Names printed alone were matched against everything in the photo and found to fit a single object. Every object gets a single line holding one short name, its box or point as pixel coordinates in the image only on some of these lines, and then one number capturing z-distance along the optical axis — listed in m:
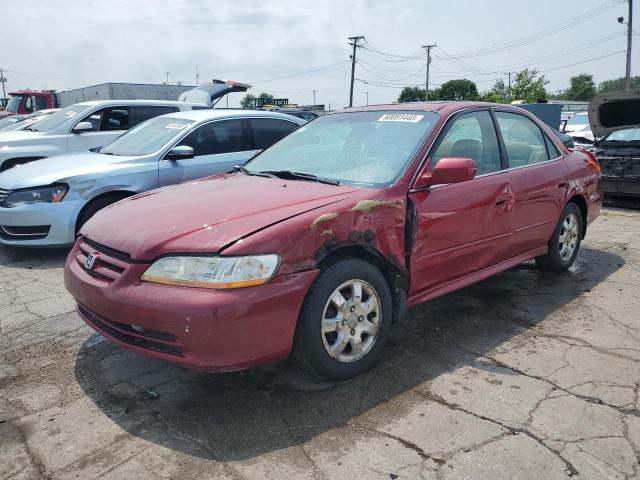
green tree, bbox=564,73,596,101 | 97.56
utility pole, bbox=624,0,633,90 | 31.77
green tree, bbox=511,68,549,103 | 68.75
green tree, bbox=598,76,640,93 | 104.16
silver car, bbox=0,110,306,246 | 5.52
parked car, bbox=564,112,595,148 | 12.73
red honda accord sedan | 2.56
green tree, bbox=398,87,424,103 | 72.56
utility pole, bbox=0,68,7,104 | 81.06
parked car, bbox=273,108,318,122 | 21.00
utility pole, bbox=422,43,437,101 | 60.69
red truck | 21.83
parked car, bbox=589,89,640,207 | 7.82
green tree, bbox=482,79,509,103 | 77.39
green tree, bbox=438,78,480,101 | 83.56
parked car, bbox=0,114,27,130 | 13.68
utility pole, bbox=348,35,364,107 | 51.09
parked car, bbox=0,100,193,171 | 7.84
